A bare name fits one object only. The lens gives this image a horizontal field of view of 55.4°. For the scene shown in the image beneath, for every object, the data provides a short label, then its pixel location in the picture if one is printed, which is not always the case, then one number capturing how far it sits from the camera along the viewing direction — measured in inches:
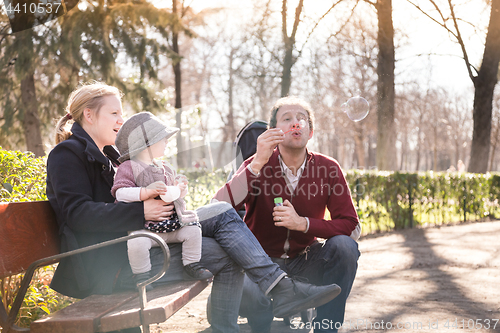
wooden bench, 79.7
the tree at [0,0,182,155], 442.9
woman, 96.0
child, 96.0
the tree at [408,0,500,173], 560.7
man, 125.7
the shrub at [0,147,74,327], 130.1
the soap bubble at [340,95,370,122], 219.8
